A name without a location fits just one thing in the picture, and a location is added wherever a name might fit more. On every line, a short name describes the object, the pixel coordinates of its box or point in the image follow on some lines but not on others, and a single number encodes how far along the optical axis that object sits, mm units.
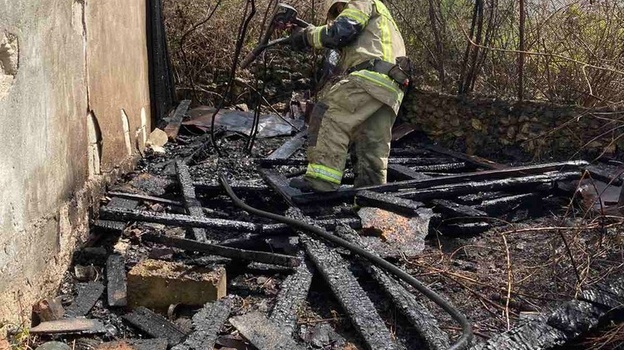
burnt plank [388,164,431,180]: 6275
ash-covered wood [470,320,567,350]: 3180
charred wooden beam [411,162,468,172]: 6707
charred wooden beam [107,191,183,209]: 5184
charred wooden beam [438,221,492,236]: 5145
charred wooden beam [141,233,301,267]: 4145
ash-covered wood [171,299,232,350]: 3279
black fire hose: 3395
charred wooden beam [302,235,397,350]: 3414
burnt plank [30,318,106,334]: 3455
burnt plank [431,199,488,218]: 5164
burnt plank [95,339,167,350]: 3310
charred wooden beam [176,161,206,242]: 4645
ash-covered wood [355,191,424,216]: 5102
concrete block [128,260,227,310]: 3754
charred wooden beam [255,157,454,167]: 6500
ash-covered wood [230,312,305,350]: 3272
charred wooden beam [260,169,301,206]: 5453
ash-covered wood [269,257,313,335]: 3537
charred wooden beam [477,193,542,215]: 5531
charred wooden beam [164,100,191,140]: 7492
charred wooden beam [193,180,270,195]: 5668
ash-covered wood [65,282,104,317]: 3764
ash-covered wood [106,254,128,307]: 3887
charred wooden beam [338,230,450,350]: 3404
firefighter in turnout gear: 5539
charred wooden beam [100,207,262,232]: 4621
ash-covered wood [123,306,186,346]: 3510
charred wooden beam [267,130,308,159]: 6964
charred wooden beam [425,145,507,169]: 6796
